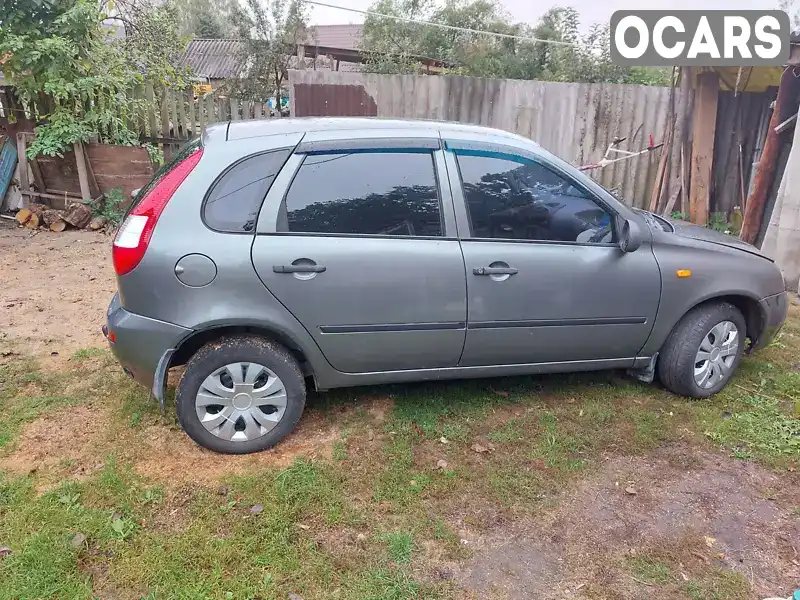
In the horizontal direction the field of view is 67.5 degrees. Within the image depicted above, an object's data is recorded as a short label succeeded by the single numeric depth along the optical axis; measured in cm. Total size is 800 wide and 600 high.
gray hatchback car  301
